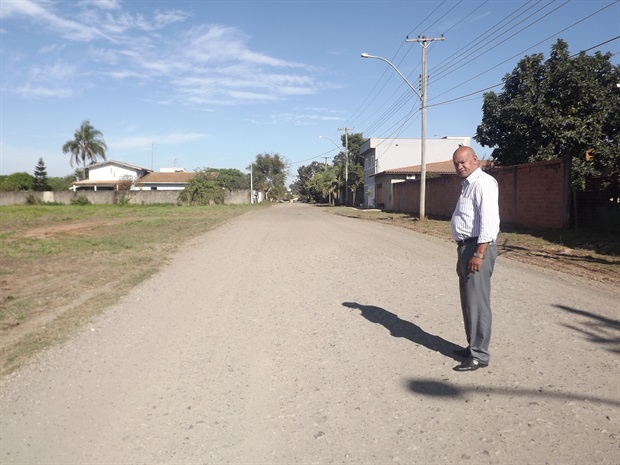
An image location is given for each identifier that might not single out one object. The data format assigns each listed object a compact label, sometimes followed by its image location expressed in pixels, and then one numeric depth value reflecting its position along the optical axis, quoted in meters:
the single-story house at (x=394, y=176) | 42.81
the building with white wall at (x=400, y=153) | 52.91
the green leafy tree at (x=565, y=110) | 17.41
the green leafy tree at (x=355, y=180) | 61.31
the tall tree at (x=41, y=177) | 71.53
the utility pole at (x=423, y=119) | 23.78
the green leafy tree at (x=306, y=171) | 130.93
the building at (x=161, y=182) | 71.94
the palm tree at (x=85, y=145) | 73.88
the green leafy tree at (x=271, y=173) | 99.56
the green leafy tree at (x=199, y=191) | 53.50
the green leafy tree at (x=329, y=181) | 67.19
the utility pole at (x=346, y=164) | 56.25
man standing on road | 4.03
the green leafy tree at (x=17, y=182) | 64.68
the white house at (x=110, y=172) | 71.94
